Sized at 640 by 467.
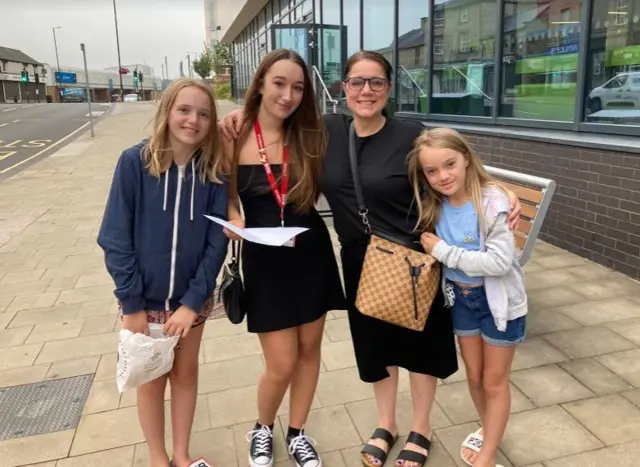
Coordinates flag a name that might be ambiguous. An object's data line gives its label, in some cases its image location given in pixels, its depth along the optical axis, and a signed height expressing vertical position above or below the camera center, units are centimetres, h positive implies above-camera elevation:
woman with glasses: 210 -45
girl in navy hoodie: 196 -39
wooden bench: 288 -58
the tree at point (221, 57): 4272 +378
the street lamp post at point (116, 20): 5794 +916
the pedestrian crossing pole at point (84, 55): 2119 +208
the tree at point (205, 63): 4829 +383
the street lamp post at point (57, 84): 9042 +430
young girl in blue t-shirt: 197 -53
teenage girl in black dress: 212 -40
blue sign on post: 9206 +566
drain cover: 282 -158
